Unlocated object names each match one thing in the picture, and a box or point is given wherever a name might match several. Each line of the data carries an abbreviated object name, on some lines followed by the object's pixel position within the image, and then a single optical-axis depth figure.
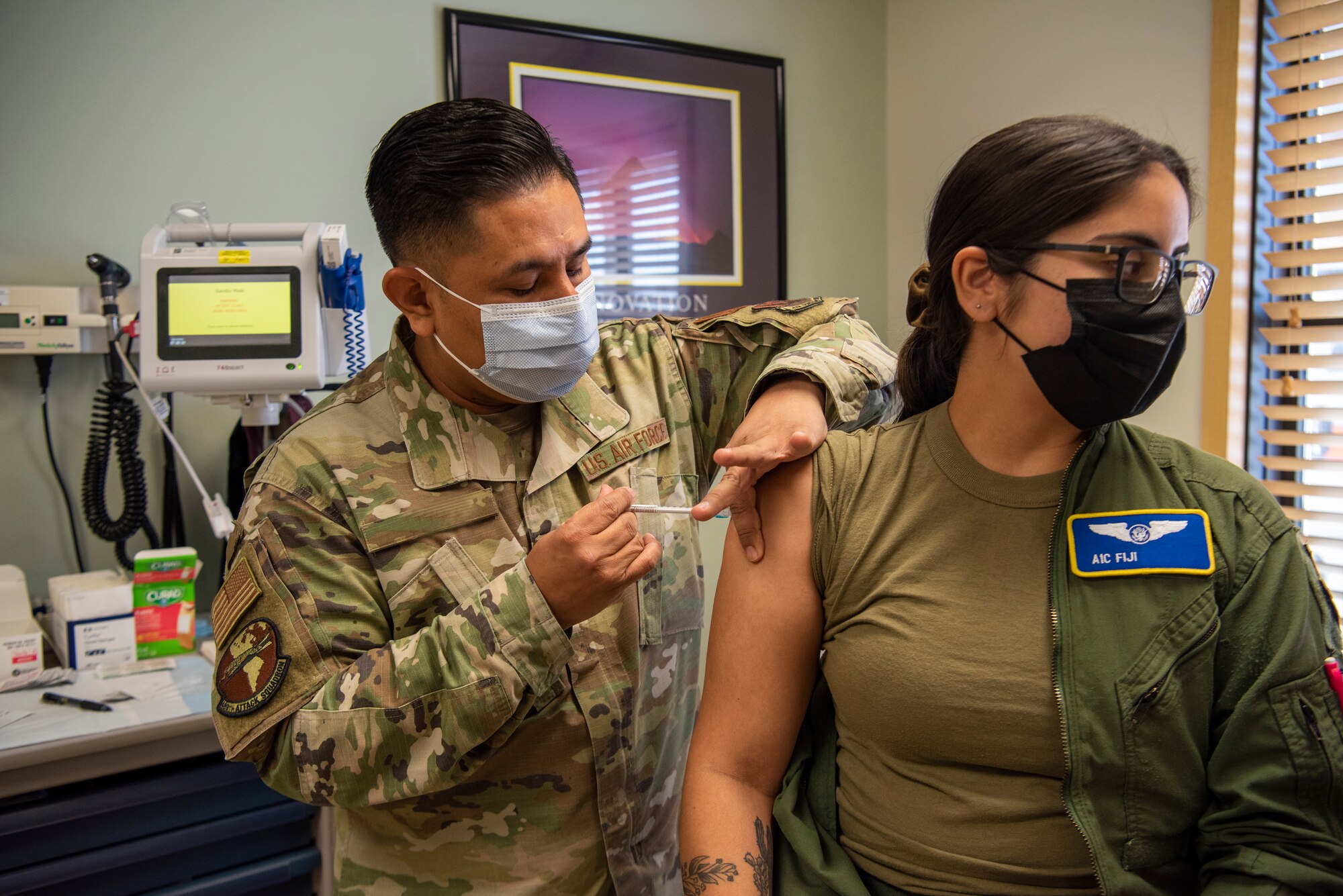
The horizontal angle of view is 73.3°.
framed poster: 2.54
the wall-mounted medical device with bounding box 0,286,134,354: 2.00
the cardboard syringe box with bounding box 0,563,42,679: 1.81
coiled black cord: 2.04
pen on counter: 1.67
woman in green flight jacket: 0.96
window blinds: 2.12
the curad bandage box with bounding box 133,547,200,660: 1.94
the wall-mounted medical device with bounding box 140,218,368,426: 1.82
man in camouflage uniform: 1.05
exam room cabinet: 1.58
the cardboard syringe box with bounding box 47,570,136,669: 1.86
